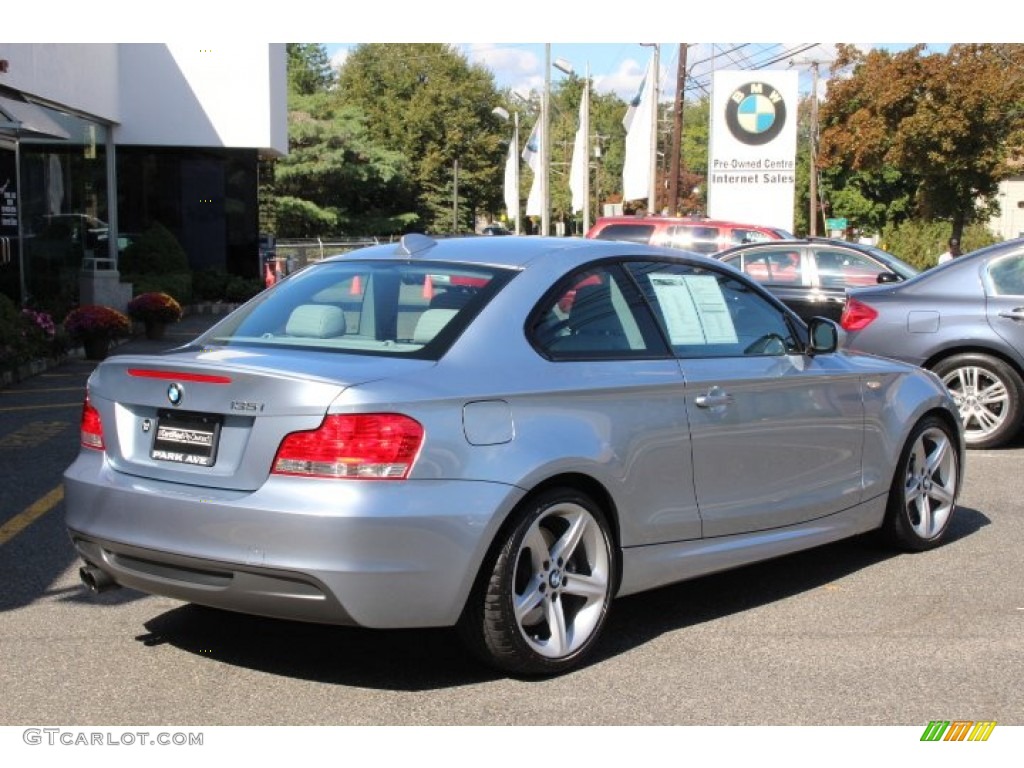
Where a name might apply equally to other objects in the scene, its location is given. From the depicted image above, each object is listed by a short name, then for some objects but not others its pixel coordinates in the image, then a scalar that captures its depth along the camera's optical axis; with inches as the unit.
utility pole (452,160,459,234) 3107.8
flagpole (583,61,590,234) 1585.9
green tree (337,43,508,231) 3442.4
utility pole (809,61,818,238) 2315.5
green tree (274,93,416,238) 2674.7
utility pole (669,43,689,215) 1663.4
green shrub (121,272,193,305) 917.8
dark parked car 614.9
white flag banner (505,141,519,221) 2064.5
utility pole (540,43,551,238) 1781.5
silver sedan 398.3
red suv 856.3
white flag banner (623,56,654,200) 1279.5
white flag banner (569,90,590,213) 1606.8
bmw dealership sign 976.3
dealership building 741.3
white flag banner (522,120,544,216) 1833.2
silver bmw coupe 171.9
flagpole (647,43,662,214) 1315.3
